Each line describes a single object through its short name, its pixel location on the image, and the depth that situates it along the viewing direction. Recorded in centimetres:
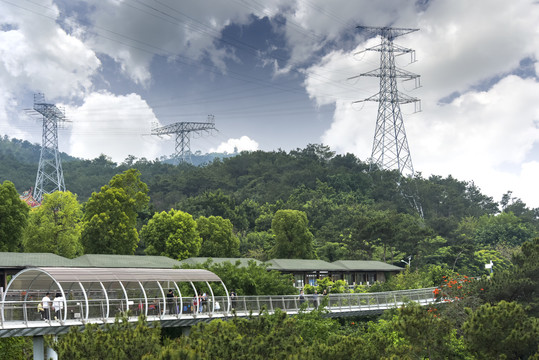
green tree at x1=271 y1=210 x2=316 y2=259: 7831
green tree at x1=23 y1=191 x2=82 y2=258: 5822
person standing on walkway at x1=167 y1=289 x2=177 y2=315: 3412
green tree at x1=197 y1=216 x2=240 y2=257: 7325
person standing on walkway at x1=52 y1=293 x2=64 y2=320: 2822
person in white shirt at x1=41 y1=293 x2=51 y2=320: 2802
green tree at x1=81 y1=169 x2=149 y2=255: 5953
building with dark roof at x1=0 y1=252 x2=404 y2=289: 4094
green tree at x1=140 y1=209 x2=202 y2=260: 6512
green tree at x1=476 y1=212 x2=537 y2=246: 10094
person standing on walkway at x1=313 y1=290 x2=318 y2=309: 4270
